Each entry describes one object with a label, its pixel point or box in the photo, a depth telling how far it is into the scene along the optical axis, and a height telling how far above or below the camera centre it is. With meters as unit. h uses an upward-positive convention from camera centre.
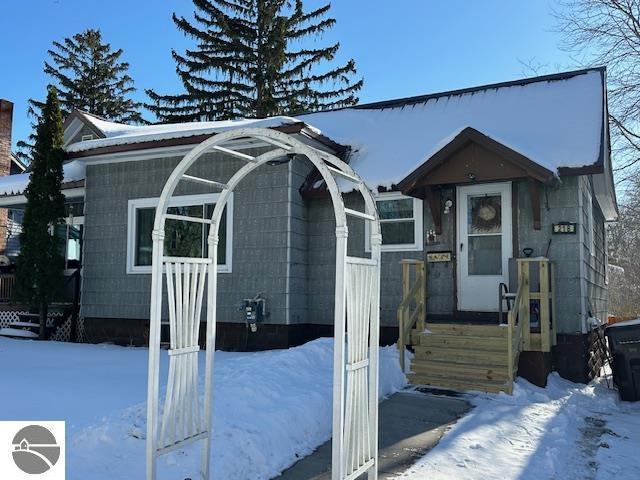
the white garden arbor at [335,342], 3.50 -0.47
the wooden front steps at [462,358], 7.43 -1.17
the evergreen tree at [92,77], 32.53 +11.16
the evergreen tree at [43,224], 10.93 +0.88
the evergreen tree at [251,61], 26.27 +9.95
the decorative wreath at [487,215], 8.98 +0.94
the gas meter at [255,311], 9.46 -0.67
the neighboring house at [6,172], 19.78 +3.49
